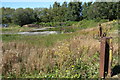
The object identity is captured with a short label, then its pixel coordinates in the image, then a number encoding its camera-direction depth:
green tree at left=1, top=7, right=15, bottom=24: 26.49
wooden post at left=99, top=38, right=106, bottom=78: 2.99
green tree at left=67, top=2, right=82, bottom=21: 31.00
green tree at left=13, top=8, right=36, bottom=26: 24.04
